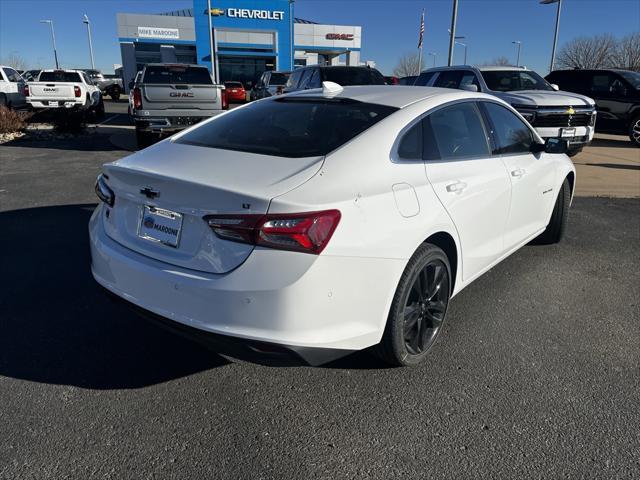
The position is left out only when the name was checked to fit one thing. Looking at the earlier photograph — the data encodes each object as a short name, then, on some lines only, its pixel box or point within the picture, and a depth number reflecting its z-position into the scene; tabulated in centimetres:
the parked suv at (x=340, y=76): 1233
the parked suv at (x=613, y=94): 1391
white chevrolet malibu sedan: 229
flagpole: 3531
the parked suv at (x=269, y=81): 2167
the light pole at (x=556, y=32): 2651
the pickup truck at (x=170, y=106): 1012
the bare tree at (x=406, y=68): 7994
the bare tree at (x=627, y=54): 4931
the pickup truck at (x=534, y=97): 1016
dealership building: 4044
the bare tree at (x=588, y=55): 5142
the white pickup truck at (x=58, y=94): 1555
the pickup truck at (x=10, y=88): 1731
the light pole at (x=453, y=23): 2040
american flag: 3531
